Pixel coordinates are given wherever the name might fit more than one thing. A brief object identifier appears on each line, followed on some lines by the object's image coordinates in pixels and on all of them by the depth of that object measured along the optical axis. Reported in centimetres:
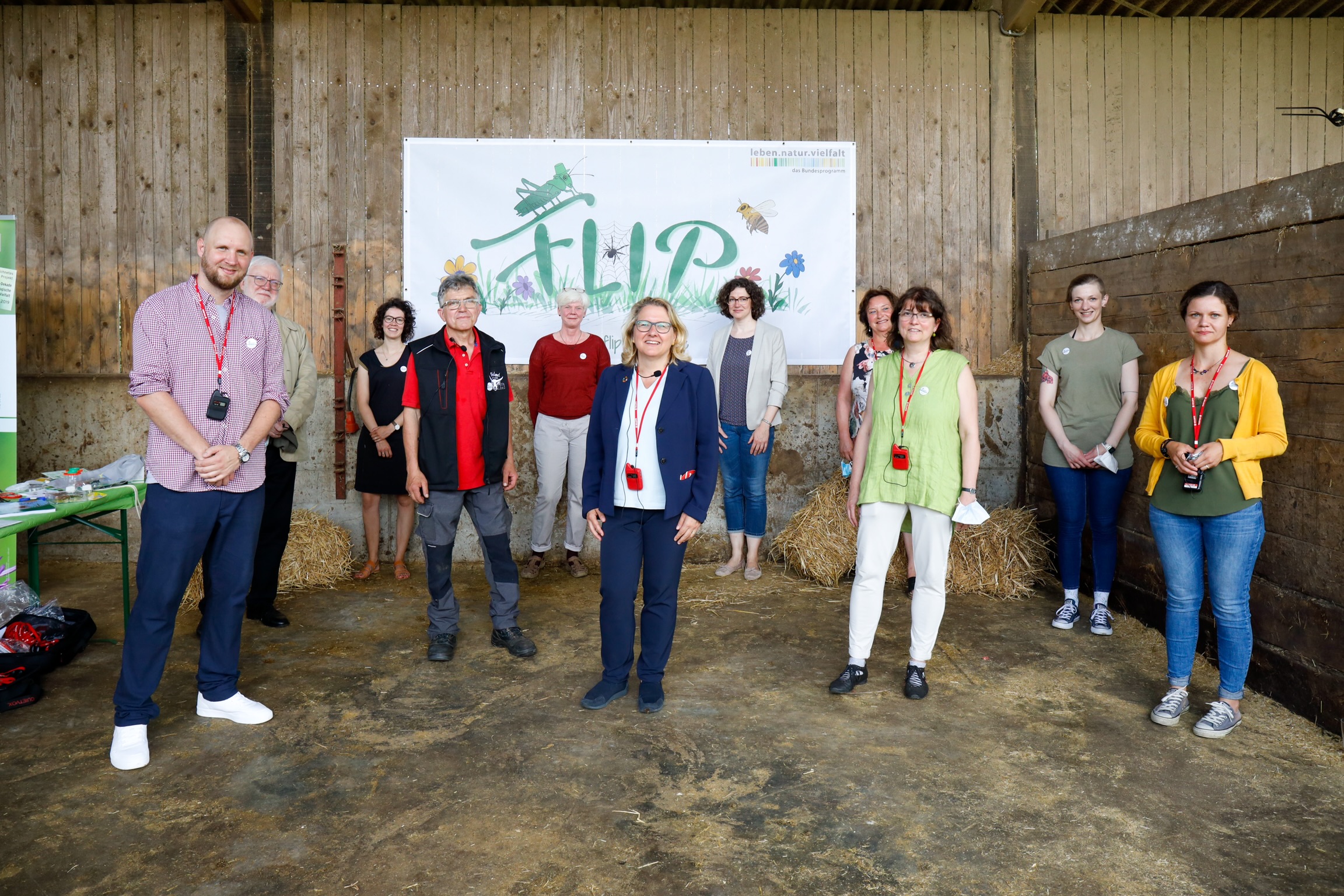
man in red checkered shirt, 282
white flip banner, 566
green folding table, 333
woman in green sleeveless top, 328
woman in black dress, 502
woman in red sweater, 505
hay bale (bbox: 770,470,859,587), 513
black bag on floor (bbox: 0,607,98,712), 321
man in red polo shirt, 369
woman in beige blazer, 507
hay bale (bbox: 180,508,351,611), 505
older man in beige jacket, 407
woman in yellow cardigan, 298
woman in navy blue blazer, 320
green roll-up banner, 425
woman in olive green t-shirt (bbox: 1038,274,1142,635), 415
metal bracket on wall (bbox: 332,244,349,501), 561
